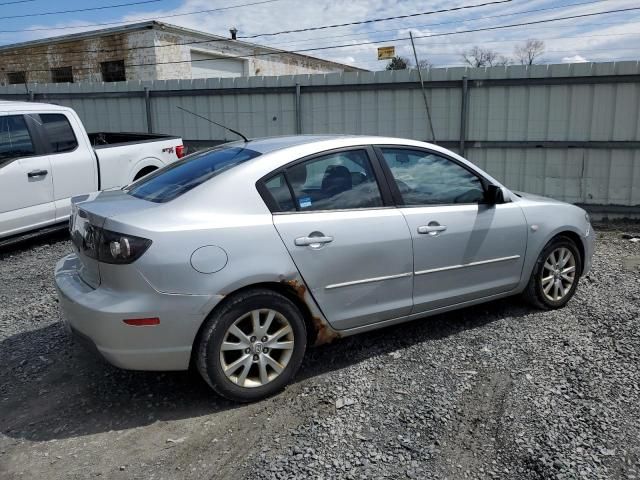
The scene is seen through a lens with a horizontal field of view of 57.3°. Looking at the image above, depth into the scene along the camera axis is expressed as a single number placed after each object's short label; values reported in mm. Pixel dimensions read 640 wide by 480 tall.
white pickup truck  6652
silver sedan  3215
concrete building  23359
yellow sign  12852
